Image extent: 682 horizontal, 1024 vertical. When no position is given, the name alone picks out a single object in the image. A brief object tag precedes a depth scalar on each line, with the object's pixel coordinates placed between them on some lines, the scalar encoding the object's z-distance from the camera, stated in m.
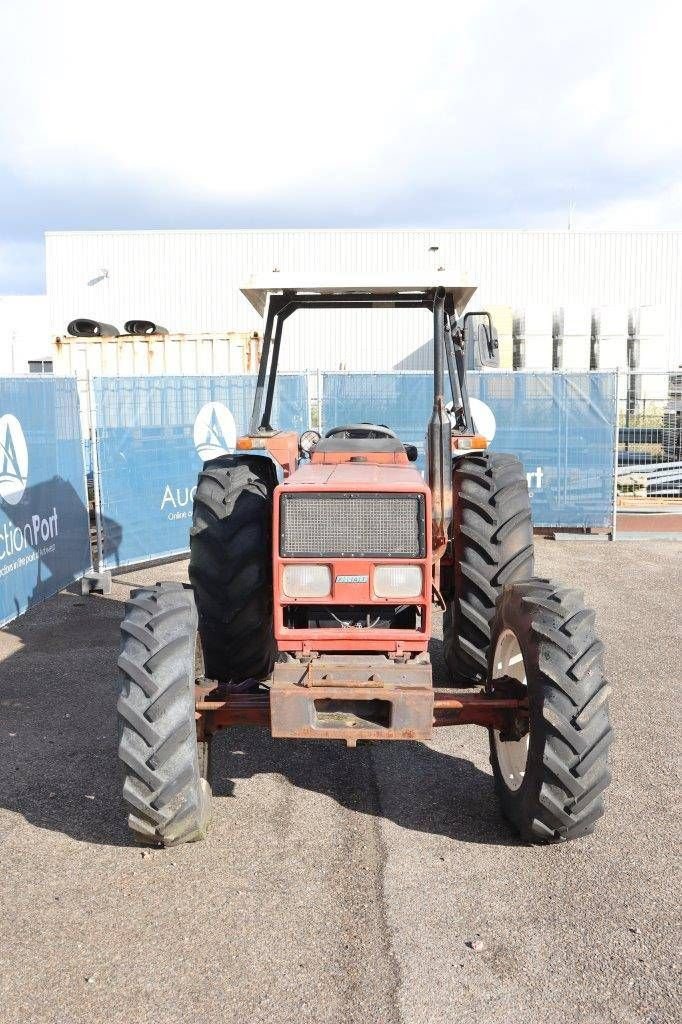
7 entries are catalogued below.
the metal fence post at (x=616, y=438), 12.35
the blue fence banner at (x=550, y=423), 12.41
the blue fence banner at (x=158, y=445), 9.91
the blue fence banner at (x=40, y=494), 7.86
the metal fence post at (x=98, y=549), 9.34
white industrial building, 25.89
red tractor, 3.91
